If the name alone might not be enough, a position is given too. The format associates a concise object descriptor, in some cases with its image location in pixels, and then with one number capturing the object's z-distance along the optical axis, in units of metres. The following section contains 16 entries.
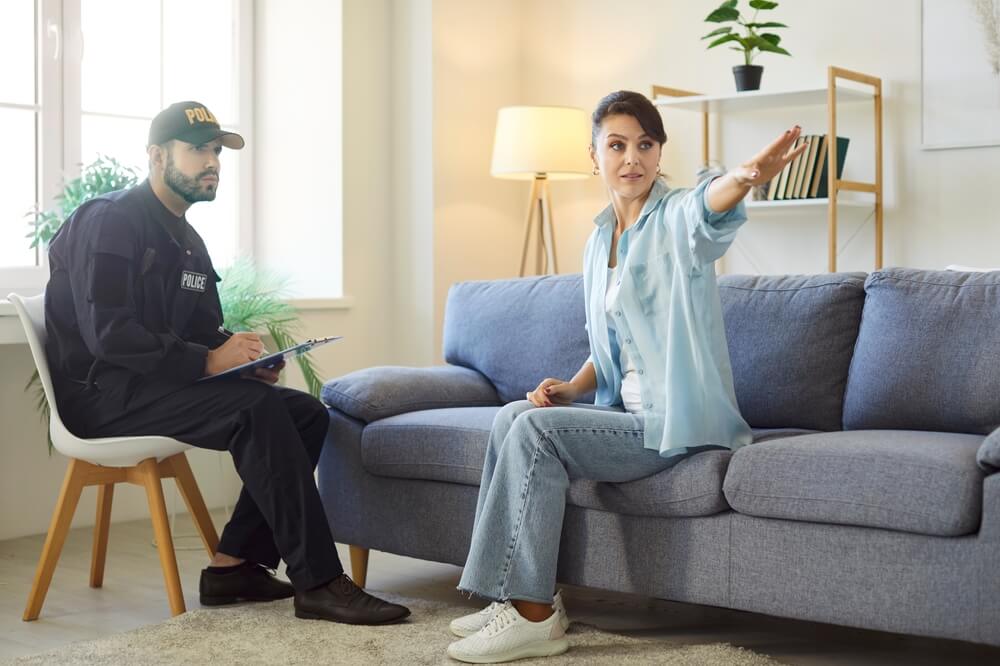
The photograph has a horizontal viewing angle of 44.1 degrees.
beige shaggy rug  2.43
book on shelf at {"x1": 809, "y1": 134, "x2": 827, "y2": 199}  4.07
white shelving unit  3.96
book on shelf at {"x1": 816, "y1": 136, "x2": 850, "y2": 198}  4.09
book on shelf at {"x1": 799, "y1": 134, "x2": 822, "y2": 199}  4.08
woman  2.41
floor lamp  4.43
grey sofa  2.18
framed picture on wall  3.92
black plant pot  4.16
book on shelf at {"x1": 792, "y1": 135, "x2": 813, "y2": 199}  4.09
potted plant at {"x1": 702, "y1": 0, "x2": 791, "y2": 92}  4.06
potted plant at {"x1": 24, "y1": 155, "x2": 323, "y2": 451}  3.59
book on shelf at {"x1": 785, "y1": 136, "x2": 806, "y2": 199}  4.11
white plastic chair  2.79
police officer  2.73
